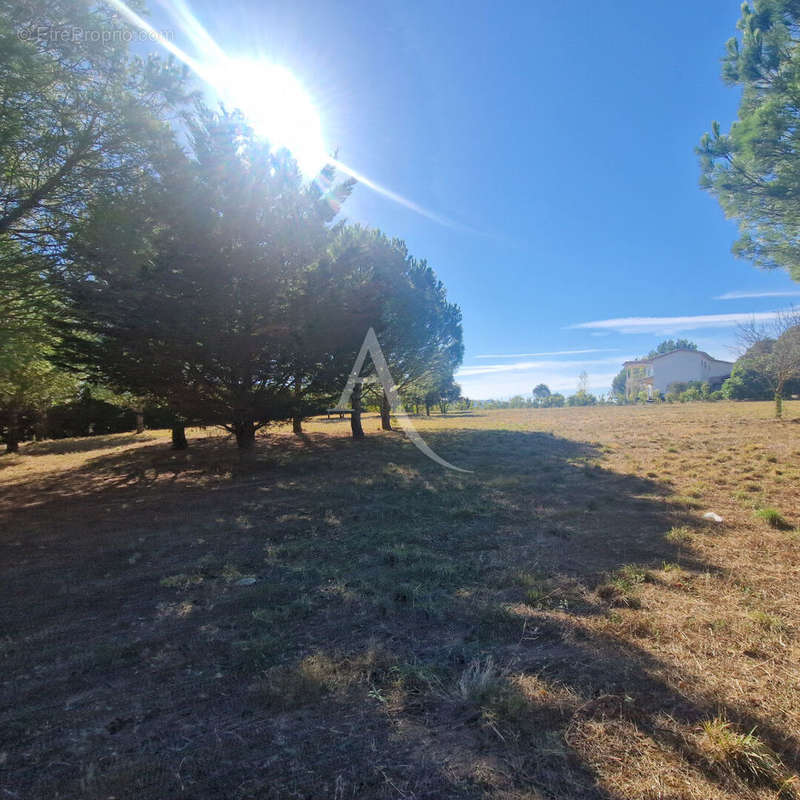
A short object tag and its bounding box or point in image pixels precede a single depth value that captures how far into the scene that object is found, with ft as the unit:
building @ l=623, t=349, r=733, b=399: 177.58
